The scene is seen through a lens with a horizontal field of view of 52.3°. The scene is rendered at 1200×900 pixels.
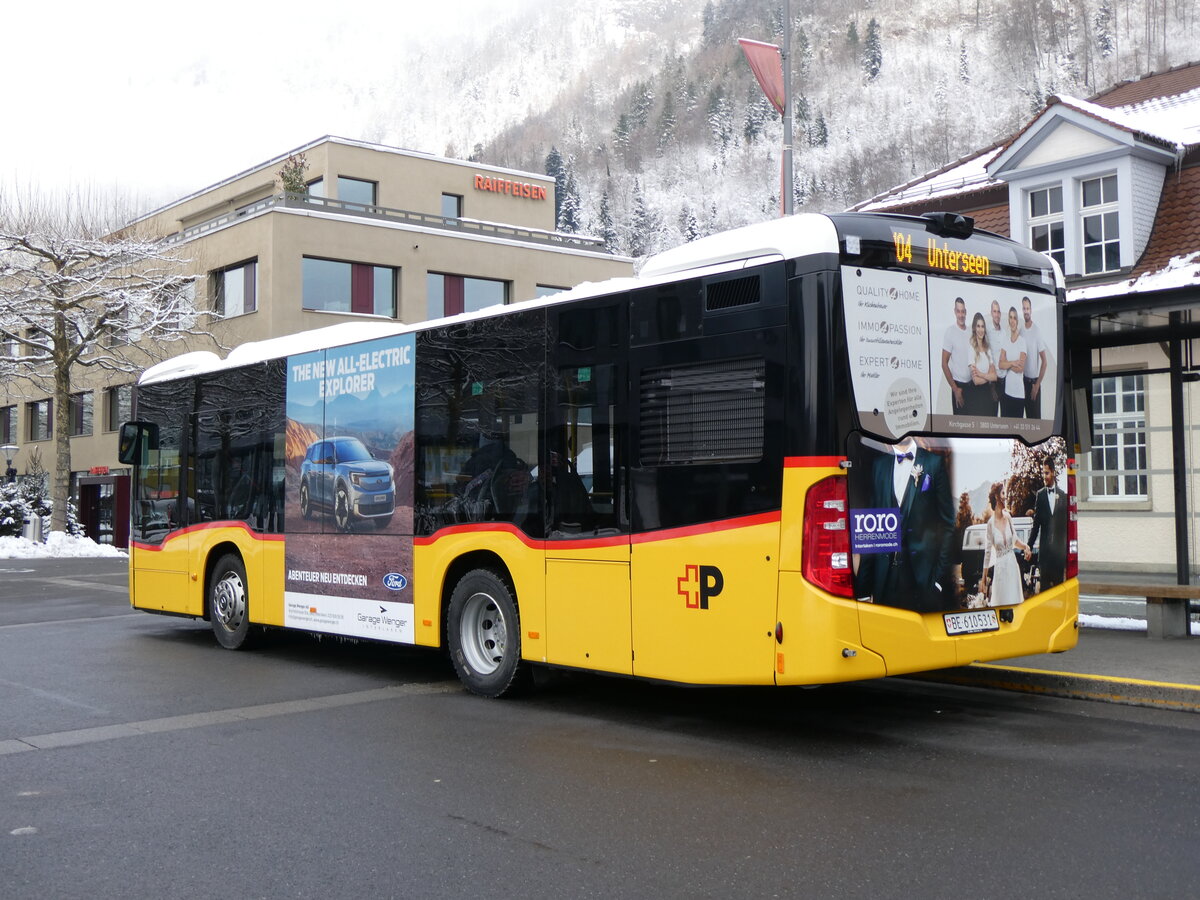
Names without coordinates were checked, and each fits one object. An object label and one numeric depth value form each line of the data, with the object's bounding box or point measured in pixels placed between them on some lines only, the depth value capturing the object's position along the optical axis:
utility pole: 13.58
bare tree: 36.03
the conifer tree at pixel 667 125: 166.62
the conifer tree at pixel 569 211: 134.00
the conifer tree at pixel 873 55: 176.62
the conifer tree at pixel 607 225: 129.24
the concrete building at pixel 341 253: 39.72
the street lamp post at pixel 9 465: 40.38
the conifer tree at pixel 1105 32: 160.25
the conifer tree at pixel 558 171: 136.75
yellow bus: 6.98
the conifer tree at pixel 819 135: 164.00
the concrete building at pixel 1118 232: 16.41
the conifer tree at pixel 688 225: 132.19
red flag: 14.74
